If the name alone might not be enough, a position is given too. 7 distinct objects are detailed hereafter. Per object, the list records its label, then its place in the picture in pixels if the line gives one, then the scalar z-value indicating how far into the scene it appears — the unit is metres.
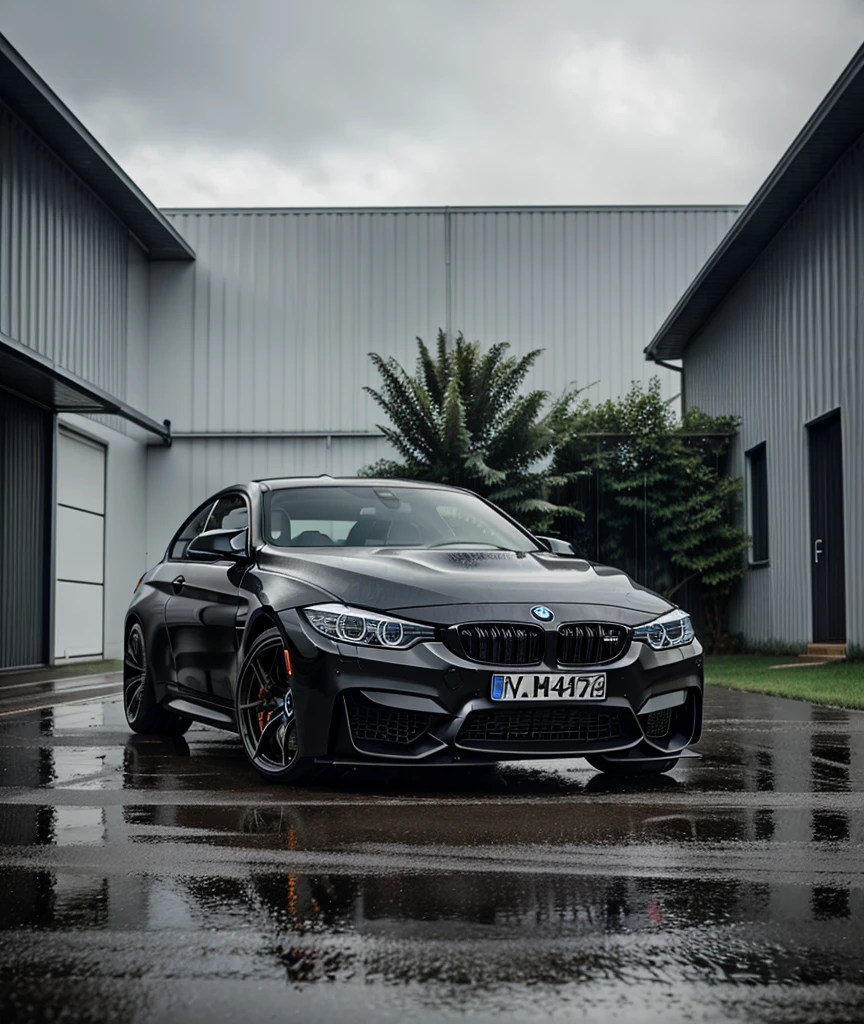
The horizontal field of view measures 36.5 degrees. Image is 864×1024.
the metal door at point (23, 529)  19.38
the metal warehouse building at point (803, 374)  16.69
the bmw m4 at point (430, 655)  5.36
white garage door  22.34
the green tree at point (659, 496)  22.38
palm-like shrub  23.45
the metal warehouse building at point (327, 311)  28.50
